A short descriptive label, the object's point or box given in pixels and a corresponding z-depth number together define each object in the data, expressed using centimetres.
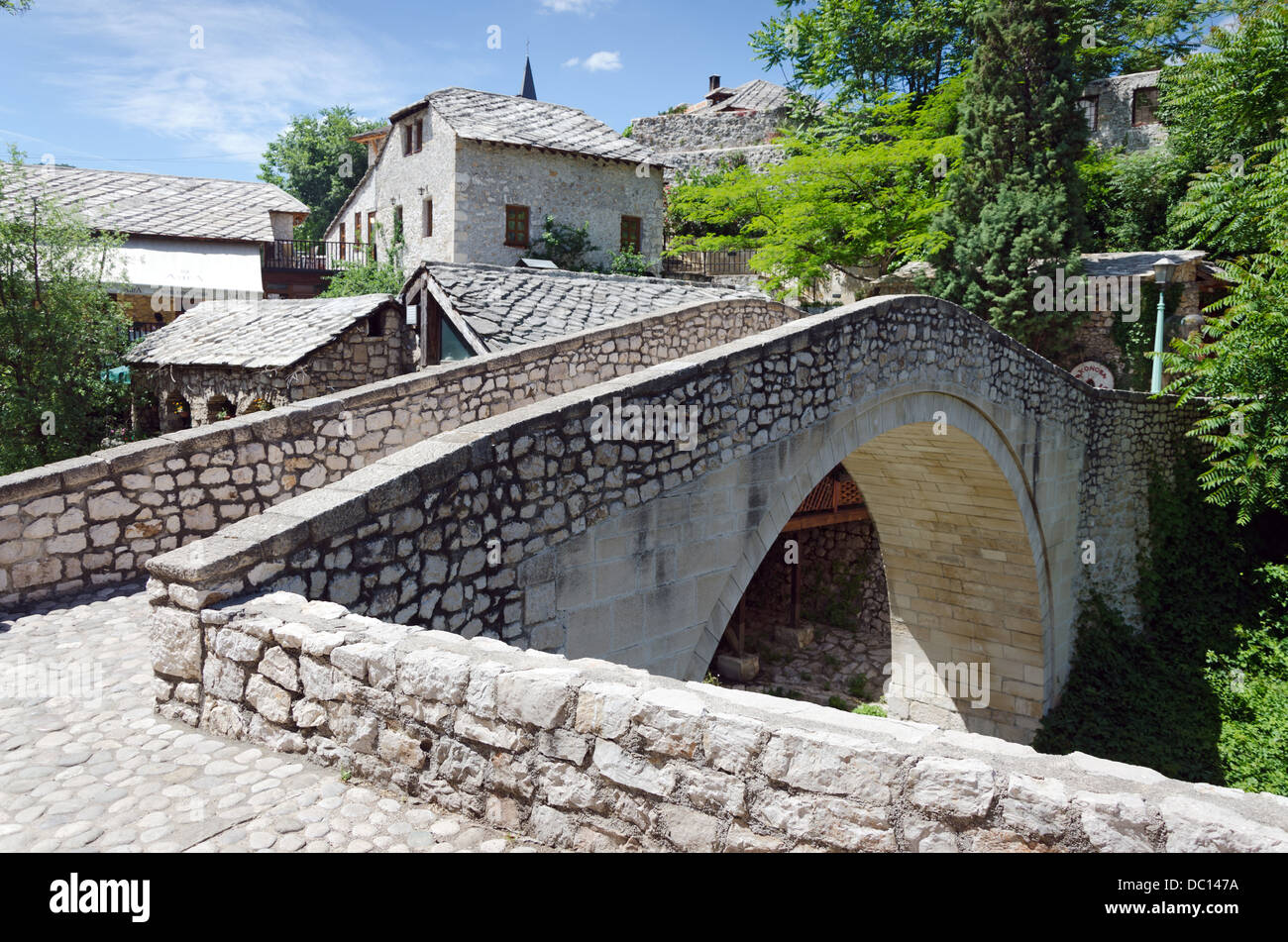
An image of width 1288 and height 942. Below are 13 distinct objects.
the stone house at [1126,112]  2375
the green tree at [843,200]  2009
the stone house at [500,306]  1034
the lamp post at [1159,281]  1445
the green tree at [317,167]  4153
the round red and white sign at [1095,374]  1905
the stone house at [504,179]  1905
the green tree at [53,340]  1027
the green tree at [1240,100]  1177
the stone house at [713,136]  2797
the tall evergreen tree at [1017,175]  1836
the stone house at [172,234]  1477
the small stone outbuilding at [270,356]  972
